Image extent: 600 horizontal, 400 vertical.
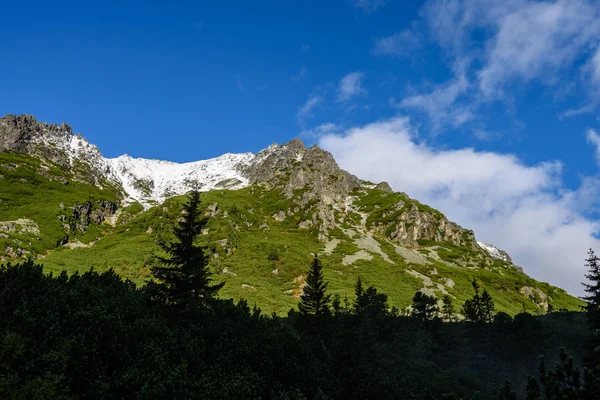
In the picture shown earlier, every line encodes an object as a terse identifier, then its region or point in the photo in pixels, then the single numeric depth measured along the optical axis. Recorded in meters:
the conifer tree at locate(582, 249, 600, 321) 38.12
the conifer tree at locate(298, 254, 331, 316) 40.59
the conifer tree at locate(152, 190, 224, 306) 20.38
